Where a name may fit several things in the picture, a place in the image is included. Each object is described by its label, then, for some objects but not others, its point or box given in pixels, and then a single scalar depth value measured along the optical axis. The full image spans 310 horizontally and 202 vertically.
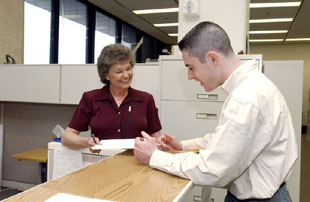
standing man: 0.91
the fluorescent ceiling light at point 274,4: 5.80
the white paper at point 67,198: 0.80
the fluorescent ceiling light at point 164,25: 7.99
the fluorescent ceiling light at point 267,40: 9.81
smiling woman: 1.74
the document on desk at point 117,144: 1.26
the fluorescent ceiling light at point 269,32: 8.43
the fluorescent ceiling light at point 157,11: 6.35
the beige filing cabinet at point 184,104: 2.12
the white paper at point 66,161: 1.47
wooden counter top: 0.85
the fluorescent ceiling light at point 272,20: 7.05
